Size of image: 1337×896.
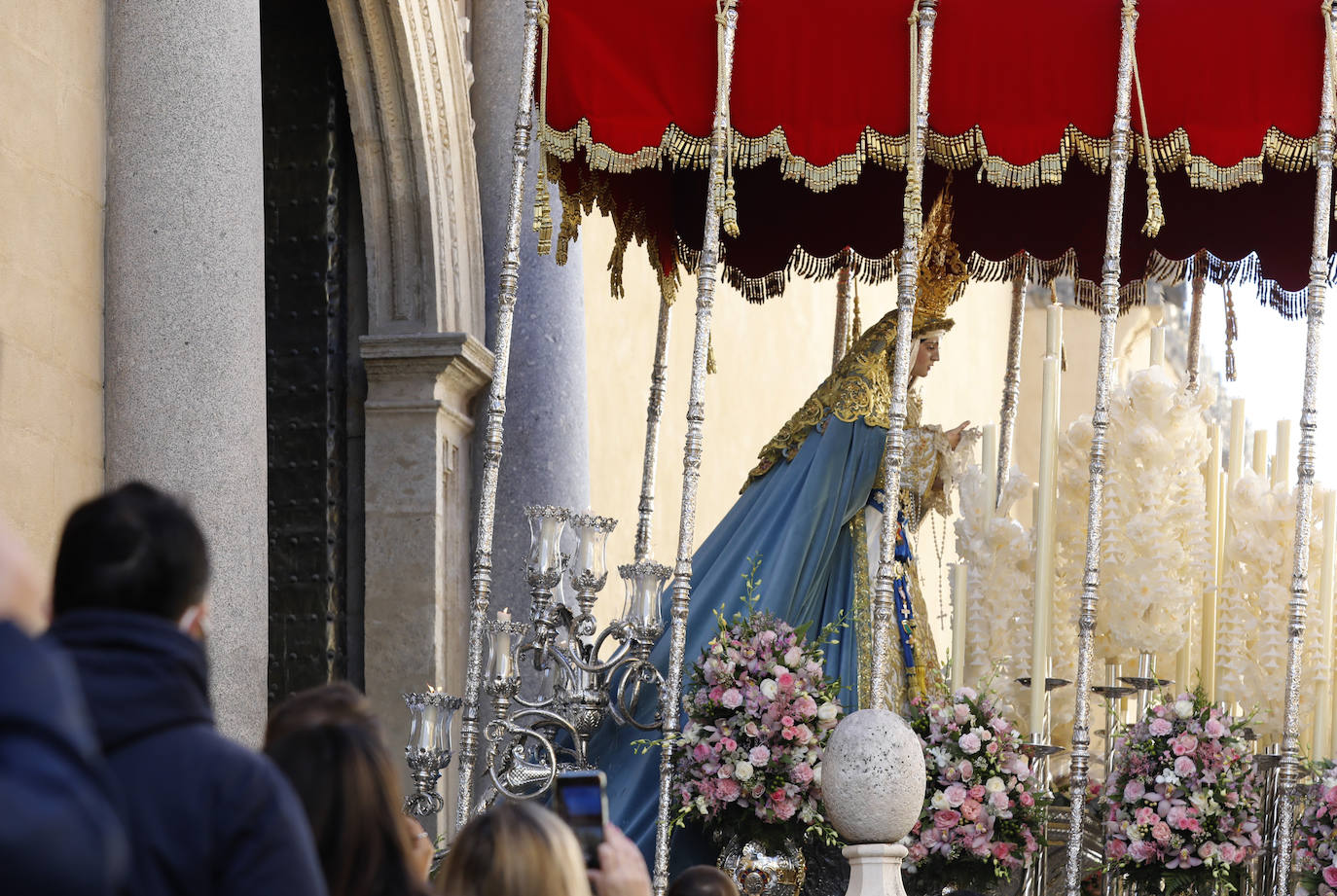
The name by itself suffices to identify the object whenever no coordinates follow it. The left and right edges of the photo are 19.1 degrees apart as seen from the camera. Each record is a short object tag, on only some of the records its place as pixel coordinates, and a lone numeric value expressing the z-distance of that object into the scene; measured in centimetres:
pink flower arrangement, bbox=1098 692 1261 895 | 1127
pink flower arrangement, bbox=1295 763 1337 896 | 1118
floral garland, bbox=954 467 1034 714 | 1328
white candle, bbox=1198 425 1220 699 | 1318
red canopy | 1154
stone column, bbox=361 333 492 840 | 1485
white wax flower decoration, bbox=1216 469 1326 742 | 1255
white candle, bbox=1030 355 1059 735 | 1142
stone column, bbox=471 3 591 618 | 1542
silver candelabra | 1117
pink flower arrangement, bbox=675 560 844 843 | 1097
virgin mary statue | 1243
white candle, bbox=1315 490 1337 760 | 1214
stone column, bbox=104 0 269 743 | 992
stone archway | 1487
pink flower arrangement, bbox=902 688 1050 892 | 1128
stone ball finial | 982
